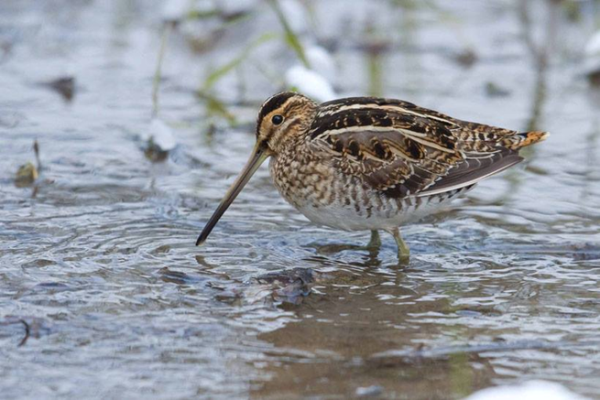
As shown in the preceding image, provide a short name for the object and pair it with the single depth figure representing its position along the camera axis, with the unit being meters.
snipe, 11.57
